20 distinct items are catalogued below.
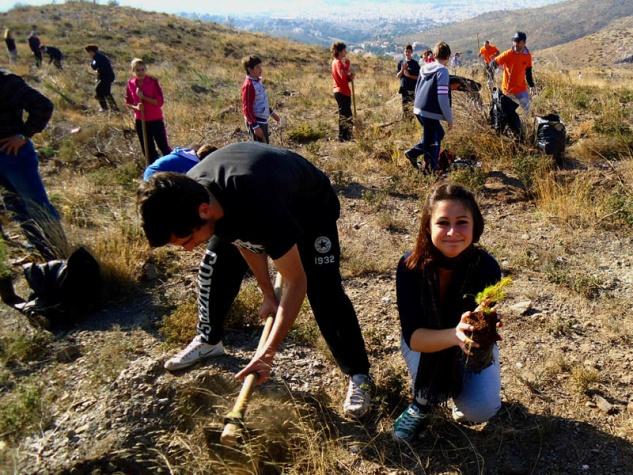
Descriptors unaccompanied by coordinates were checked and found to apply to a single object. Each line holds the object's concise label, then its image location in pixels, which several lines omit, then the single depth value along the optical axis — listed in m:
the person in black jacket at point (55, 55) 15.88
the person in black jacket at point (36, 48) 16.64
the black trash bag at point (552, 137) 5.64
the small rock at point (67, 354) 2.99
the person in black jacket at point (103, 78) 9.48
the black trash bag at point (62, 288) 3.30
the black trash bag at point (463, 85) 6.21
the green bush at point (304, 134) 8.06
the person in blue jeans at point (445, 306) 1.93
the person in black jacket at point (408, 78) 8.62
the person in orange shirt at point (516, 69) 6.83
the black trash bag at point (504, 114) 6.08
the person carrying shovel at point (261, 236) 1.70
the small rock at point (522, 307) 3.32
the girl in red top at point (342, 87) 7.38
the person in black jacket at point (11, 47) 15.66
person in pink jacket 6.17
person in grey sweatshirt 5.39
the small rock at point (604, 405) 2.46
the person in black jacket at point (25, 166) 3.47
